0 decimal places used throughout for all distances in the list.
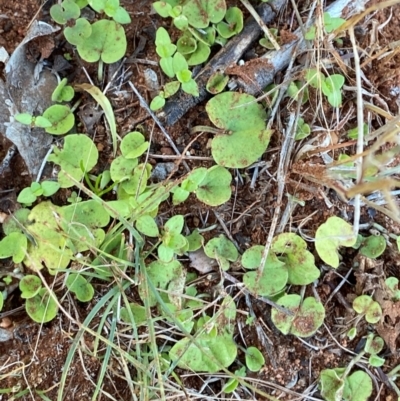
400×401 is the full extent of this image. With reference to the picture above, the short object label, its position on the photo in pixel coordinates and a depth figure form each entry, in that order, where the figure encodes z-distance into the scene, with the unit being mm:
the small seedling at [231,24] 286
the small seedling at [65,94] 285
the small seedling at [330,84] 284
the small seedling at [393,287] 294
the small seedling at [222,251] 284
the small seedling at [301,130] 286
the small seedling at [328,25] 284
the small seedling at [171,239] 276
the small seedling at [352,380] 289
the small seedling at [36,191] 278
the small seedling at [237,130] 281
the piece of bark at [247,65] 284
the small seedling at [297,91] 285
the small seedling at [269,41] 289
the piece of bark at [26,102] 286
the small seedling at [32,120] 276
